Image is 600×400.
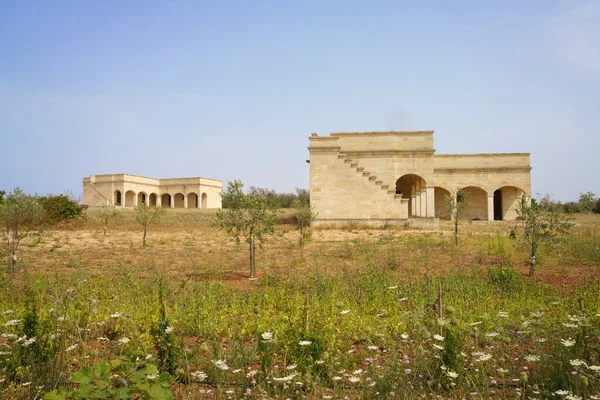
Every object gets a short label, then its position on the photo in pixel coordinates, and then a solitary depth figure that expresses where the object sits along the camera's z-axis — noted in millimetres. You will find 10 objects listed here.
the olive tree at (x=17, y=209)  14502
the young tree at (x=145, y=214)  21906
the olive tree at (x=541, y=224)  12164
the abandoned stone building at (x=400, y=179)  27672
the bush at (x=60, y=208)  32781
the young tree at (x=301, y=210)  20794
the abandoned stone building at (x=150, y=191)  50125
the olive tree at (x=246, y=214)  12617
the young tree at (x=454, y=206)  19325
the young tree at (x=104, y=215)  27266
